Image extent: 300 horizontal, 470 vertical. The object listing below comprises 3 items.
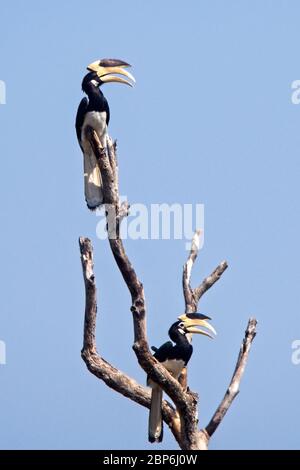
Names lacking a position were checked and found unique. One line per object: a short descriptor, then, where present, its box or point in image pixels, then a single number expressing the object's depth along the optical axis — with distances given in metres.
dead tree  10.62
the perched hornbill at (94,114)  11.50
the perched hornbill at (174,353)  11.09
